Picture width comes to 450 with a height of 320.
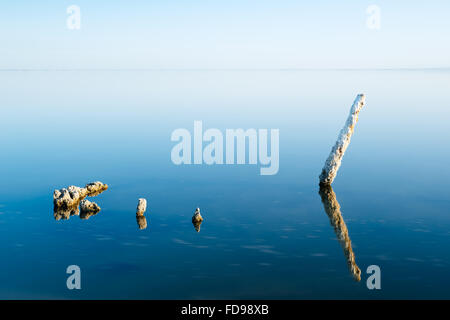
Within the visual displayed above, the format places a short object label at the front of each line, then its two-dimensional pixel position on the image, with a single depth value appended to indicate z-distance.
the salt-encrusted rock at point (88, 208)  31.56
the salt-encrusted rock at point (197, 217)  30.33
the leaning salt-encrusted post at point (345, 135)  34.28
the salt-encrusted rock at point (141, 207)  31.47
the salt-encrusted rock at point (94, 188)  35.36
